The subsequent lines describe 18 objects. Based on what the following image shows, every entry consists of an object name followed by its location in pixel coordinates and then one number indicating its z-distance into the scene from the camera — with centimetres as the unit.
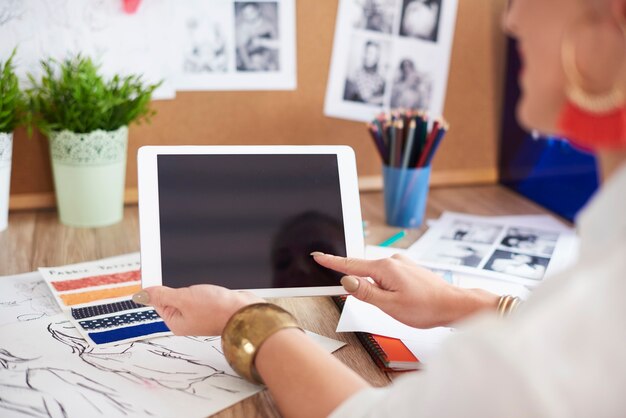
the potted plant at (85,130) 100
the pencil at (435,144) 108
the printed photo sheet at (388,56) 121
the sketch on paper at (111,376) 60
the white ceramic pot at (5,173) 99
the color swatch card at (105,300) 74
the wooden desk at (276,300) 70
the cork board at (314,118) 115
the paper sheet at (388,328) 72
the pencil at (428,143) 107
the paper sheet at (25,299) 77
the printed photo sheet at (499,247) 93
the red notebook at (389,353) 69
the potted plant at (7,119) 98
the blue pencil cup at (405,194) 109
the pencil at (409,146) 105
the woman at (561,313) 39
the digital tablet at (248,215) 75
